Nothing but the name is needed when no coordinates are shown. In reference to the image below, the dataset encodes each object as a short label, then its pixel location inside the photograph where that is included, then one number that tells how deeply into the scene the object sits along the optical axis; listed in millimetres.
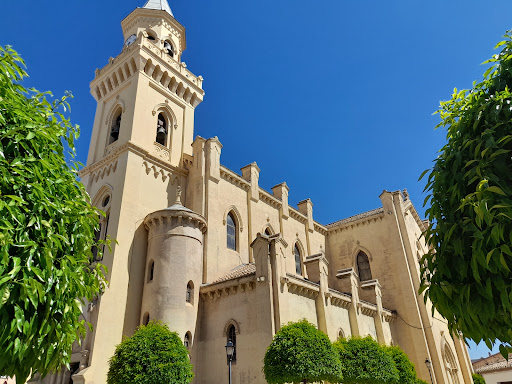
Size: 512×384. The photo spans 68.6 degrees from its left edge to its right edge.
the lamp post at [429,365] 23359
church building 16266
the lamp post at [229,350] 12762
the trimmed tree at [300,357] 12867
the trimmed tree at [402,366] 17828
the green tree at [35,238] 4430
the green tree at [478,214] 5090
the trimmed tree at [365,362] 15664
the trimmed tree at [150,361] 12508
